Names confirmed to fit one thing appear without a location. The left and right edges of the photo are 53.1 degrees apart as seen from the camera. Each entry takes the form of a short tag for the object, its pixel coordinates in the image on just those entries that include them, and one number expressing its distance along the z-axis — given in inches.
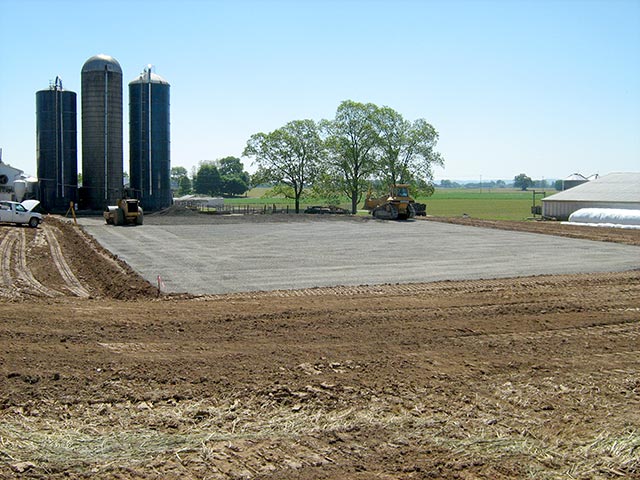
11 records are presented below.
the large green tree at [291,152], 2687.0
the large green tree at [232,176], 5812.0
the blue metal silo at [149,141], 2111.2
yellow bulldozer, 1798.7
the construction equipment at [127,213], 1555.1
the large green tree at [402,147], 2711.6
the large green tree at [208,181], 5649.6
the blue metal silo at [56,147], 2102.6
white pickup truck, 1409.9
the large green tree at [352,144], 2687.0
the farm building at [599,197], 1980.8
